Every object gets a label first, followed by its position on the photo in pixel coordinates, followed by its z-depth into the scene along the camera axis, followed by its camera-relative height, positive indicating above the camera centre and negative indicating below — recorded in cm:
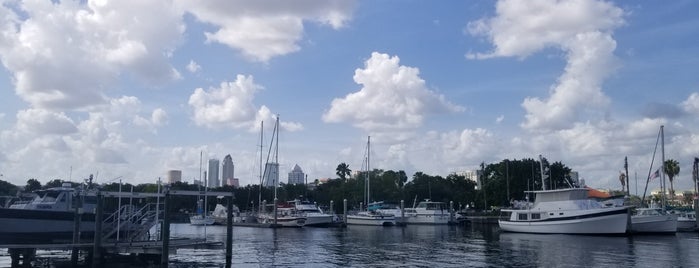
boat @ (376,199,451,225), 10906 -202
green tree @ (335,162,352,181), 18985 +982
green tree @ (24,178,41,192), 11909 +385
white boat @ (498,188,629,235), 7019 -155
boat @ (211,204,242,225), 12081 -254
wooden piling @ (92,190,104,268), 3247 -144
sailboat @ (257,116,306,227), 10025 -213
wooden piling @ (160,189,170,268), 3238 -148
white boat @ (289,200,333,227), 10194 -222
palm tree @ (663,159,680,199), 12900 +677
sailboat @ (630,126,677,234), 7069 -233
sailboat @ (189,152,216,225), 11768 -303
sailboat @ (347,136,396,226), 10481 -269
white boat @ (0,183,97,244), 3606 -85
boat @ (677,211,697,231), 7956 -276
